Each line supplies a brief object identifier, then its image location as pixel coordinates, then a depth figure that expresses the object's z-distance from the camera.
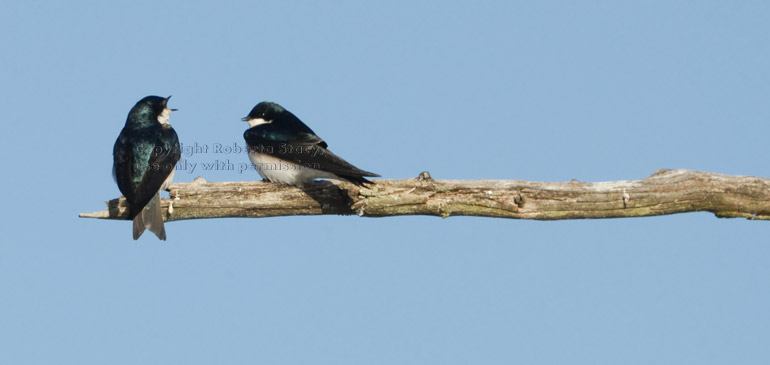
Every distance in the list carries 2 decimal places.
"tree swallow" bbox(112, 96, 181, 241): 13.93
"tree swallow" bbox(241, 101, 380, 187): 13.42
